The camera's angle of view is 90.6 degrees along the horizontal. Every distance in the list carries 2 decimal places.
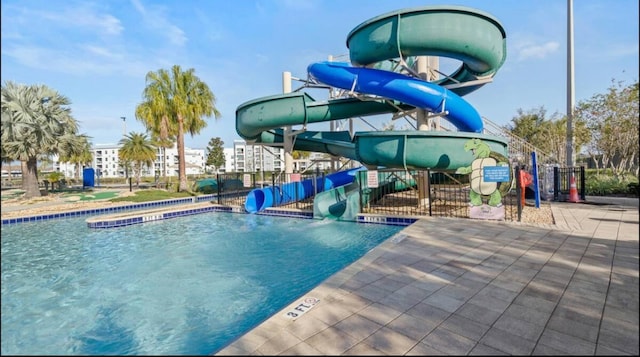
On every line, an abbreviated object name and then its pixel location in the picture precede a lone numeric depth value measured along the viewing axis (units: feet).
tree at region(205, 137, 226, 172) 264.93
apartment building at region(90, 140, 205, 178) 217.64
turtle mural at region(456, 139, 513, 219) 29.43
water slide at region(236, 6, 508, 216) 30.91
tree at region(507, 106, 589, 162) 66.70
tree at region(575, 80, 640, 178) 51.93
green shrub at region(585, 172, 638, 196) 44.72
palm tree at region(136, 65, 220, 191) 69.51
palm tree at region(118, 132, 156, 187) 111.04
